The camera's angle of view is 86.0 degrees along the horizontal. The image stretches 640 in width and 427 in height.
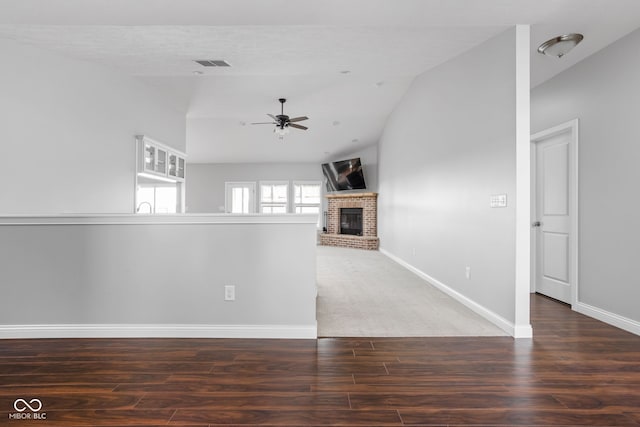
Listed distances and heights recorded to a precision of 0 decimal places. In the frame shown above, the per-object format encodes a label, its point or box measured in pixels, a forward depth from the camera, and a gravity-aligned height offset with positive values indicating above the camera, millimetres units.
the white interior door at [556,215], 3711 +64
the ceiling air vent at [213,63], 3939 +1810
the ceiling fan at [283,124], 6016 +1695
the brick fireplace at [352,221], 9531 -74
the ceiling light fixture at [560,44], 2951 +1554
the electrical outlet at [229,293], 2777 -612
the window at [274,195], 10984 +734
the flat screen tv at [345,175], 9906 +1306
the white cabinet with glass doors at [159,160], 4598 +856
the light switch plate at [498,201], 3038 +177
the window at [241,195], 11008 +727
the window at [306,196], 10992 +719
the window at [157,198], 4768 +291
